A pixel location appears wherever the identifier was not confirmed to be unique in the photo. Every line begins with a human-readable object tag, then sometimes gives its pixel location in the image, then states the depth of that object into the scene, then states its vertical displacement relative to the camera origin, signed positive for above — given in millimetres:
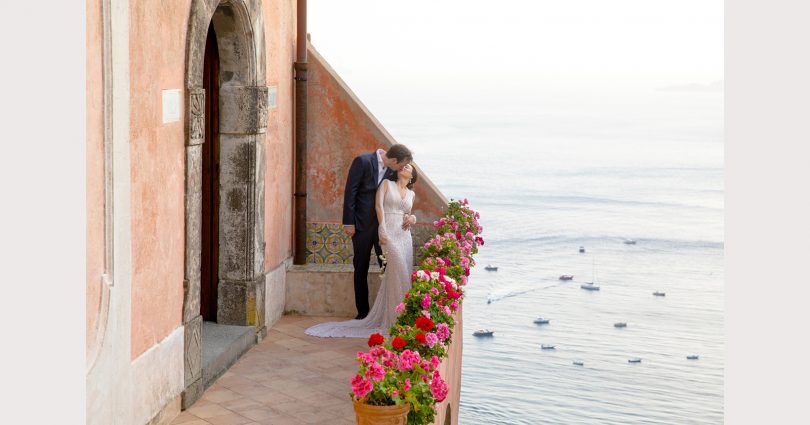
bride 9523 -468
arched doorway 9125 +169
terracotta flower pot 5488 -1086
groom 9805 -134
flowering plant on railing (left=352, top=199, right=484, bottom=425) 5562 -845
